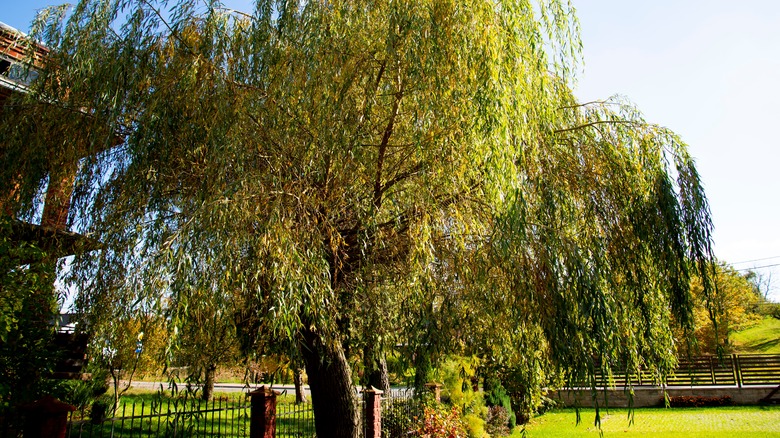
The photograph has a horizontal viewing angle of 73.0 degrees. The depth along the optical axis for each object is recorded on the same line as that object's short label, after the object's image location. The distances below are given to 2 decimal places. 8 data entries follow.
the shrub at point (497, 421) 13.19
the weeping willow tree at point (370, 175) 4.85
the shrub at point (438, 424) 10.09
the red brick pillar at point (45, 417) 3.94
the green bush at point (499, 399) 14.26
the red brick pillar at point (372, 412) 8.43
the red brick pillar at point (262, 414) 6.05
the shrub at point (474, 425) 11.38
